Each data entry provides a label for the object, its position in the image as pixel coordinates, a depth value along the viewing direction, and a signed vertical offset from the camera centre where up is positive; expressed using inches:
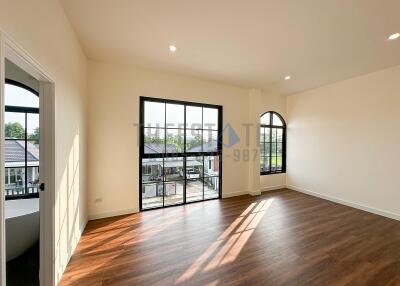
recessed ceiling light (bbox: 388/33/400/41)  93.3 +54.9
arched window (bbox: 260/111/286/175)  202.2 -0.2
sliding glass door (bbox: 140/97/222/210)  144.3 -7.9
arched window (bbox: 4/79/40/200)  108.5 +1.5
